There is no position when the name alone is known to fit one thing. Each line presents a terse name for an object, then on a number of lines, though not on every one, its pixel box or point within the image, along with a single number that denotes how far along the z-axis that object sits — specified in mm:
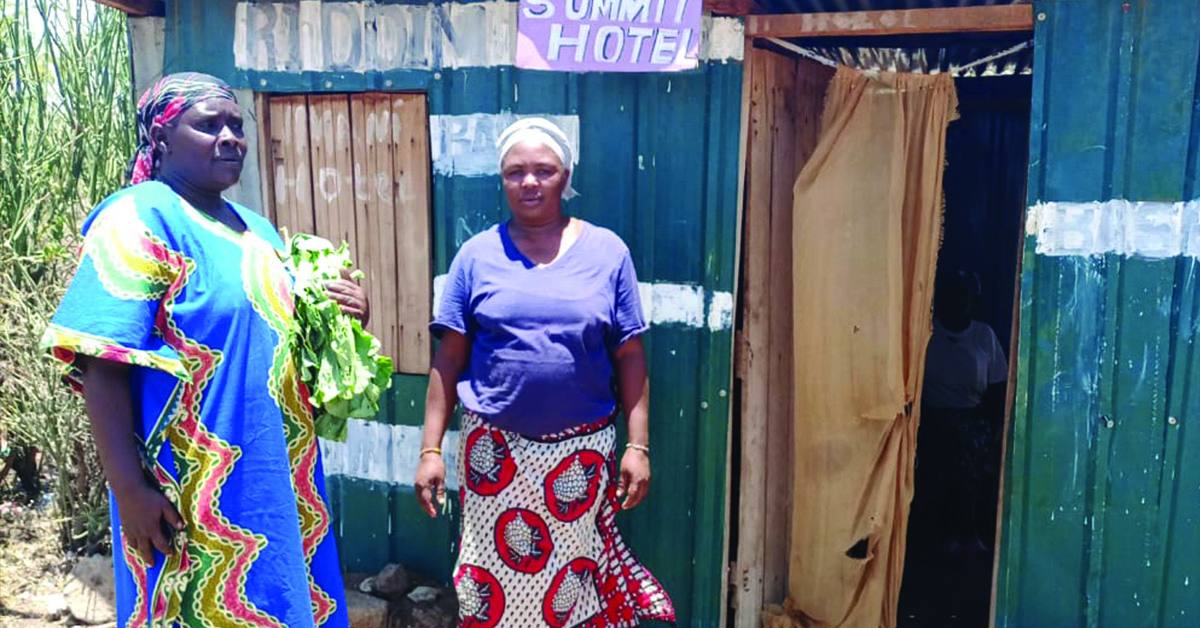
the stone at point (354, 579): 4168
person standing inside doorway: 4969
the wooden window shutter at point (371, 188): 3979
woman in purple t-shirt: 2891
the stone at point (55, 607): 4355
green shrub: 5020
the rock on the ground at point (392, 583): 4070
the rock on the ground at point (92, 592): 4316
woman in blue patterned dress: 2219
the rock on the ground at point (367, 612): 3887
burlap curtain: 3650
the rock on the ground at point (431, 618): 3961
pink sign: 3438
